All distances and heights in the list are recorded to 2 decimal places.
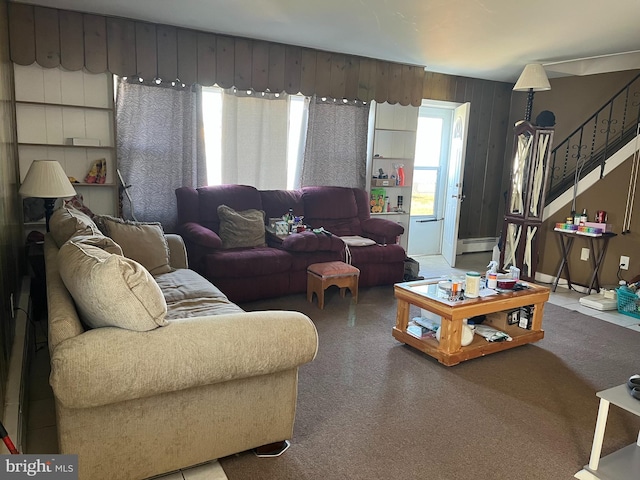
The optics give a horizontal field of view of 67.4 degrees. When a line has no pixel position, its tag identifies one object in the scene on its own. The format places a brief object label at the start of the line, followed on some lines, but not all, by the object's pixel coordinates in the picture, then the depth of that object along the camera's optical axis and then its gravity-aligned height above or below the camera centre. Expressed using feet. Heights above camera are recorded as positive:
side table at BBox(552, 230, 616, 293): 15.84 -2.35
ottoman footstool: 13.25 -3.06
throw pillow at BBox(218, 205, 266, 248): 14.25 -1.96
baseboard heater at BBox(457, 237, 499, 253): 21.90 -3.18
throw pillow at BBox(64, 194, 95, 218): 11.15 -1.20
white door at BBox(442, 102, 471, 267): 18.85 -0.23
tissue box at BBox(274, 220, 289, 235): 14.90 -1.94
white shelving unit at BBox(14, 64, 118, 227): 12.65 +0.84
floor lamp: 15.83 +3.25
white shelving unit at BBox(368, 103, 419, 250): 18.52 +0.93
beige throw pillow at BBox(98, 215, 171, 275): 10.34 -1.83
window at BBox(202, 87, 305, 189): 15.15 +1.14
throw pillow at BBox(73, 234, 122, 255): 7.09 -1.29
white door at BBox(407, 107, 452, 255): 20.48 -0.12
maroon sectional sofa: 13.26 -2.26
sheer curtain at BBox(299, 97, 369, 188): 17.11 +0.86
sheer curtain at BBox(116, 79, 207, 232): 13.92 +0.40
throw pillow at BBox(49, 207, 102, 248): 7.94 -1.23
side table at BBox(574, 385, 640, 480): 6.38 -3.86
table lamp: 10.74 -0.65
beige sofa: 5.26 -2.55
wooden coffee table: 9.85 -2.98
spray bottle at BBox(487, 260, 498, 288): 11.18 -2.35
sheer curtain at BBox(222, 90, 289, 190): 15.55 +0.80
